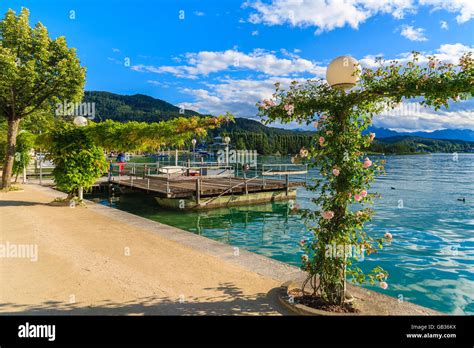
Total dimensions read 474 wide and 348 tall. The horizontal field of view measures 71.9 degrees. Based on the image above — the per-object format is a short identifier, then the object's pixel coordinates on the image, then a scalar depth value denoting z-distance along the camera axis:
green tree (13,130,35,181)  23.55
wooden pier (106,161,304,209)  20.58
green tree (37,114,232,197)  14.35
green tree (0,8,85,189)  17.86
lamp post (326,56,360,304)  5.00
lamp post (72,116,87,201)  16.14
